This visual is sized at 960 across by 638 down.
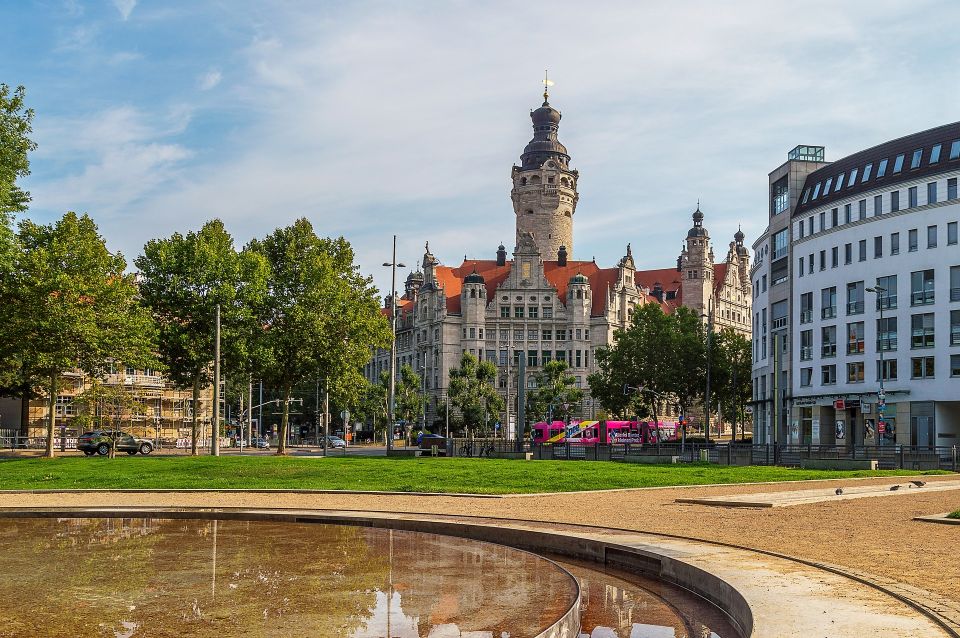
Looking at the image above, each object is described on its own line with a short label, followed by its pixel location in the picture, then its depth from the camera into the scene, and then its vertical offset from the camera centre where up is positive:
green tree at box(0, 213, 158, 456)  47.69 +3.46
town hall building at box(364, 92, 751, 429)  134.88 +13.15
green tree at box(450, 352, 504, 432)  107.12 -0.56
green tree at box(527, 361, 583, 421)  104.06 -0.70
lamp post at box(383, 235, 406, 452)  57.23 +2.28
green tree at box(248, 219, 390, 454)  58.59 +3.79
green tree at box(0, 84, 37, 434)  39.62 +8.79
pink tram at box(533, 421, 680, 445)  93.00 -3.93
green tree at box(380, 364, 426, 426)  116.44 -1.29
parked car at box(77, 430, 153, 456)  57.88 -3.75
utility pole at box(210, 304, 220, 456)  48.16 -0.61
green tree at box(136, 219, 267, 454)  56.00 +4.87
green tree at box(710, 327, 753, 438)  101.25 +2.45
